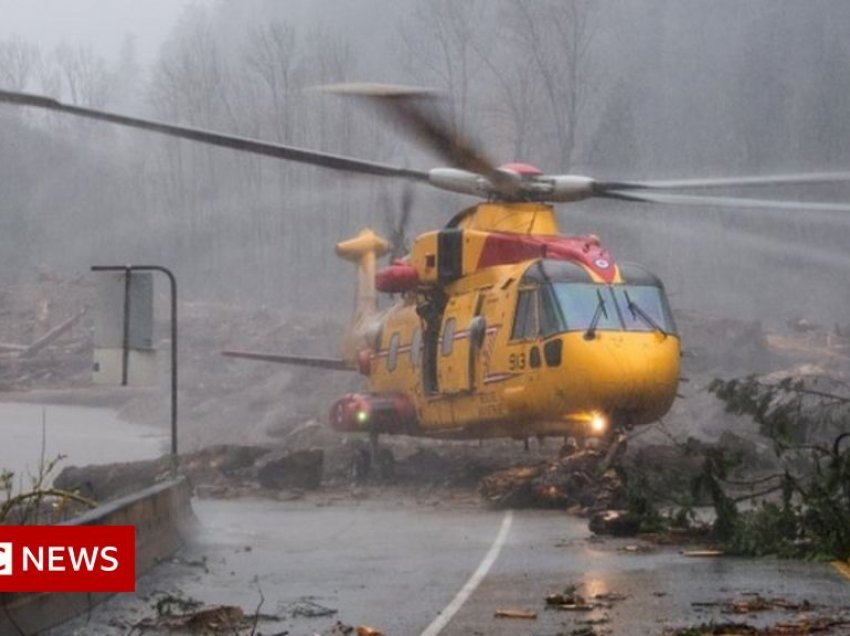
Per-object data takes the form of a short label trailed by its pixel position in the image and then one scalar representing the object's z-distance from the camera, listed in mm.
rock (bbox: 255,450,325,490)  24750
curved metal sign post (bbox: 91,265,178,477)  17375
